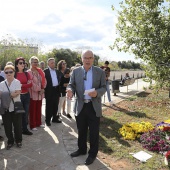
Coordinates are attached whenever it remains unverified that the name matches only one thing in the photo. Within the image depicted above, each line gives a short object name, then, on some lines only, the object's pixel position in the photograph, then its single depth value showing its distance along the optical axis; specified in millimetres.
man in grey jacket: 3919
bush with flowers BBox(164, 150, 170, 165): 3944
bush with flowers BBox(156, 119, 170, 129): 5168
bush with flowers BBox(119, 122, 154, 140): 5329
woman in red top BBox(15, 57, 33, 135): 5160
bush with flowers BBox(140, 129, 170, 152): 4516
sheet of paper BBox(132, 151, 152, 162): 4185
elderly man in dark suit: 6188
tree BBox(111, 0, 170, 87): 7535
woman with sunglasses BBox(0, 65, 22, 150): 4461
